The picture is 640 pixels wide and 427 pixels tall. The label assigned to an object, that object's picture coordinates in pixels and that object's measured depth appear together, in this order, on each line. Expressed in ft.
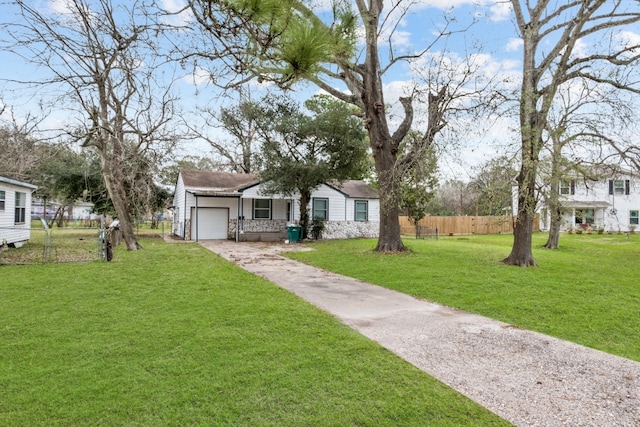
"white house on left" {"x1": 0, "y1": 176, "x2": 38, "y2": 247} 42.86
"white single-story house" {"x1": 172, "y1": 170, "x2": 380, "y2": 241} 63.87
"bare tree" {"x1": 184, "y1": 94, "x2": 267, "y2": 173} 59.57
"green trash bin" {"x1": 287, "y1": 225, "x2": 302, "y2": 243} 60.20
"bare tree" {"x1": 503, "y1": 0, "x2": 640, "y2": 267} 29.96
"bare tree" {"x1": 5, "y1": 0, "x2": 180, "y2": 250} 21.45
